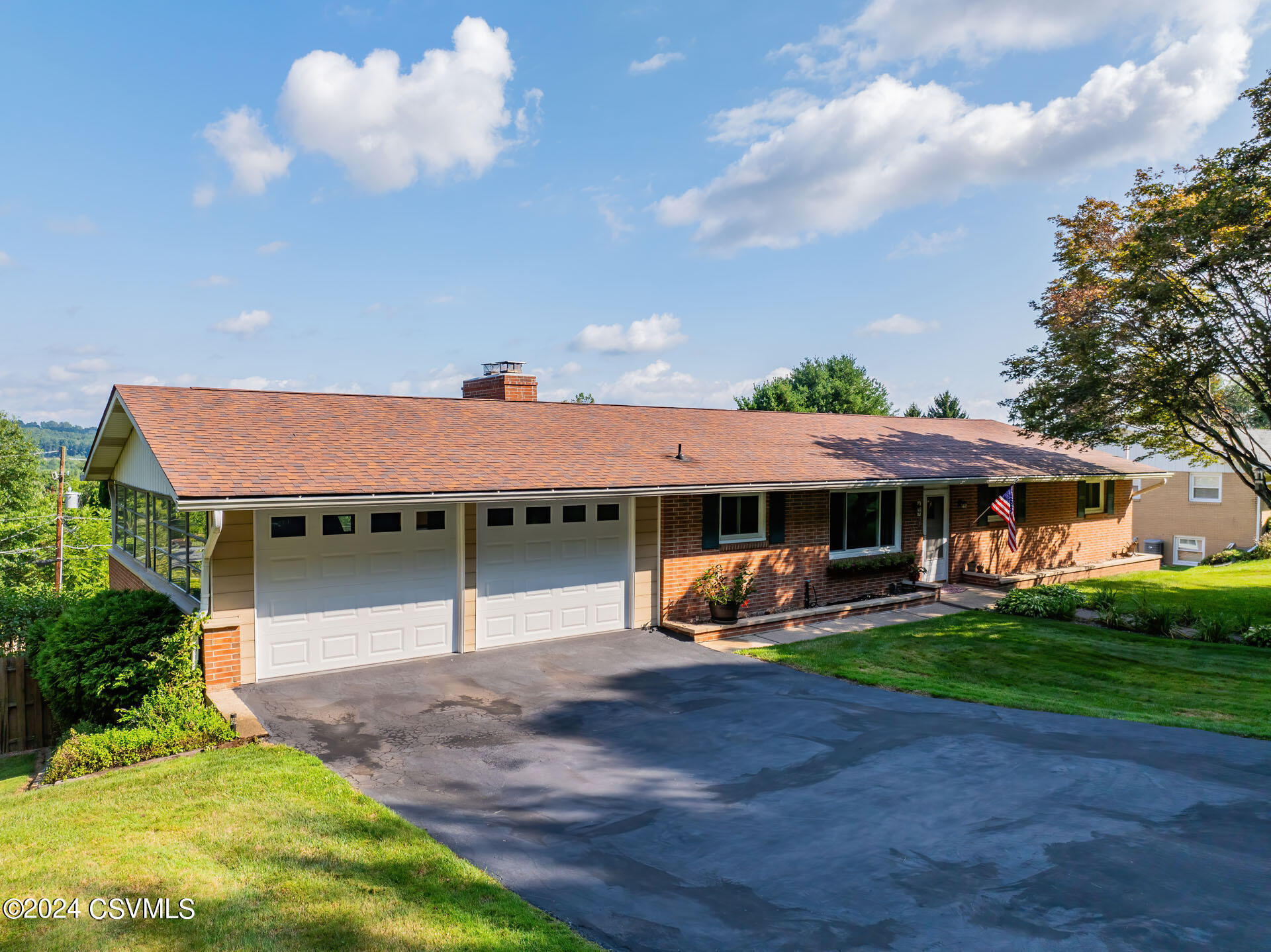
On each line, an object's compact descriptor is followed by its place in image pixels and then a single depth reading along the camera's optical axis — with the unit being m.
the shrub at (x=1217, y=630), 14.12
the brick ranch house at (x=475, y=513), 9.87
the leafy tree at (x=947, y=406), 56.34
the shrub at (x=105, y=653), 9.04
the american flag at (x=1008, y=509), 17.11
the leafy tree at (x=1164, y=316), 14.17
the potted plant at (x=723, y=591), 13.65
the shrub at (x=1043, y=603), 15.68
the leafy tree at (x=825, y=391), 51.19
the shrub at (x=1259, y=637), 13.77
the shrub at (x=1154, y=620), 14.52
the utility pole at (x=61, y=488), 27.69
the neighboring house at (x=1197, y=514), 32.28
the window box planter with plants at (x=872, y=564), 16.02
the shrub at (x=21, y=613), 15.90
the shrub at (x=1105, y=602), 15.51
